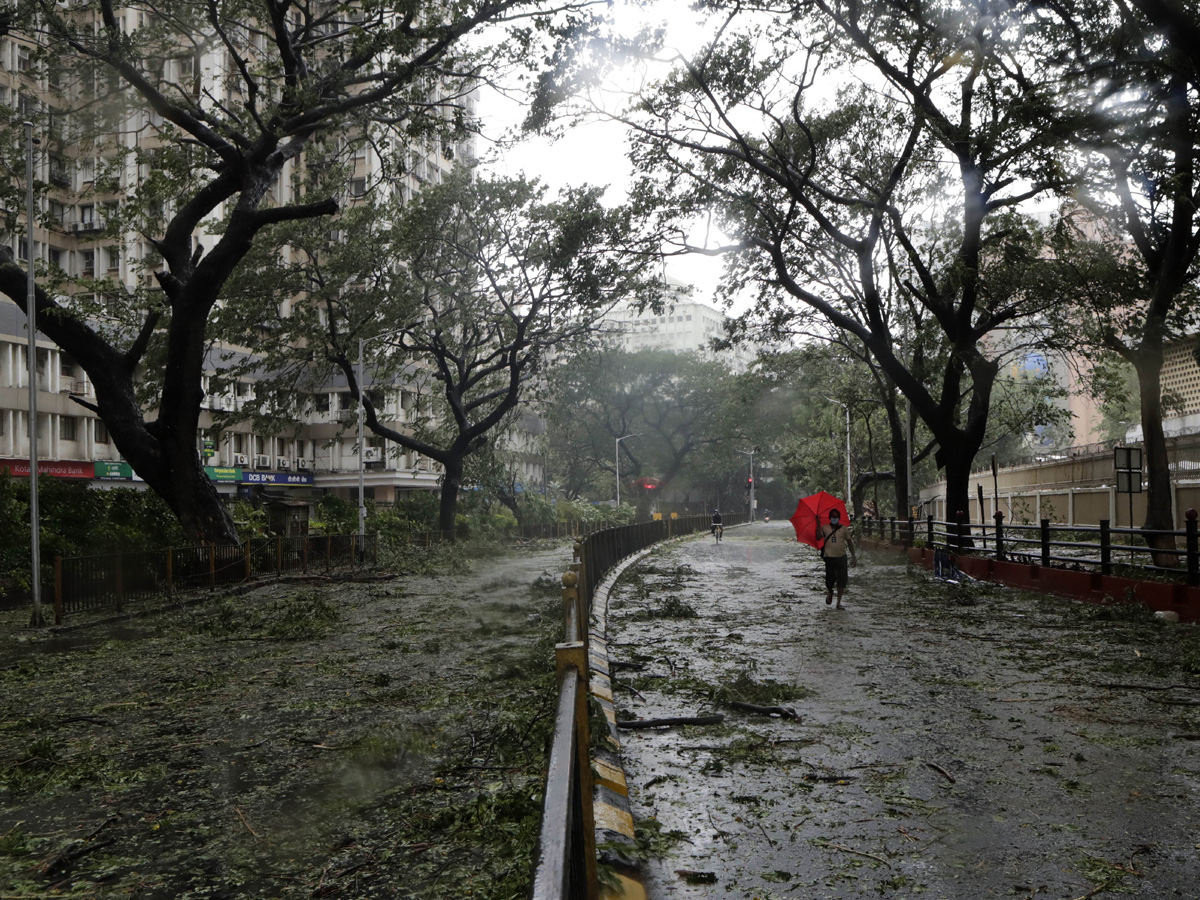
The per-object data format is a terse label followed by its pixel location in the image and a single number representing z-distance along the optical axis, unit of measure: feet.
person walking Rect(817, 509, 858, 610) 55.62
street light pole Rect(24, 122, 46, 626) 55.72
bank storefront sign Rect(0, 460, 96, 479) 126.31
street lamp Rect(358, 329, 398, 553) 105.04
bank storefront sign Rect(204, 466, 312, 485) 169.78
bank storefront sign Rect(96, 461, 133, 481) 142.92
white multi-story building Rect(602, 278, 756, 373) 583.17
